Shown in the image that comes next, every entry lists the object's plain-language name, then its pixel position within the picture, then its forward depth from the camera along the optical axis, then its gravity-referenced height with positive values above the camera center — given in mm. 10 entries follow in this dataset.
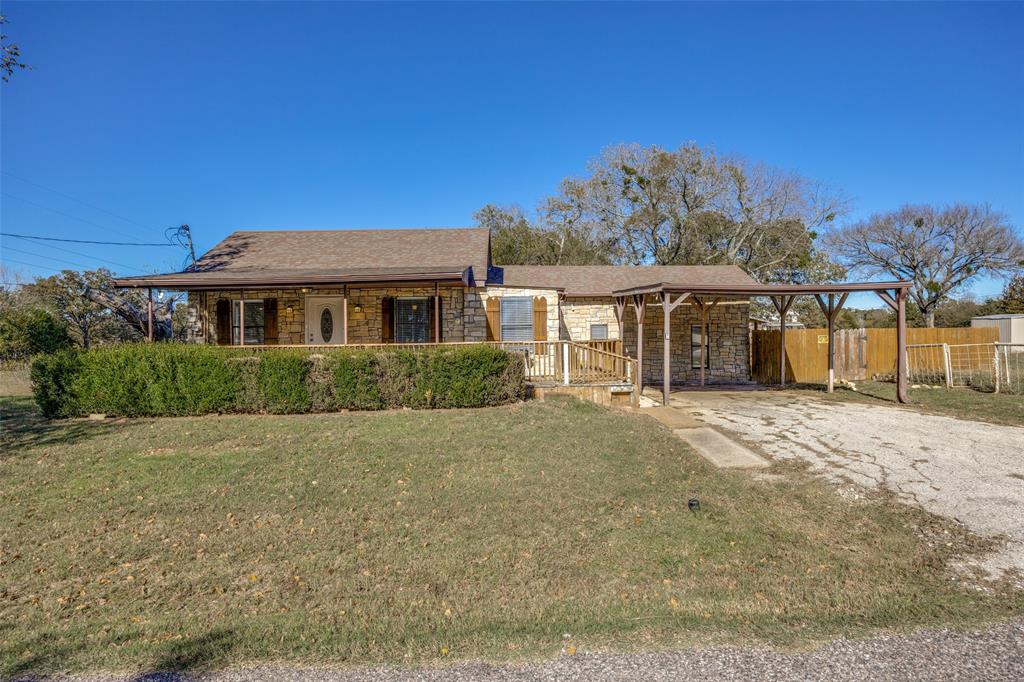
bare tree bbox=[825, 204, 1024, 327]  29797 +4904
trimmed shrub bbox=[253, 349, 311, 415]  9711 -658
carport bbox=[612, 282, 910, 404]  11836 +974
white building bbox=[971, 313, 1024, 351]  24531 +130
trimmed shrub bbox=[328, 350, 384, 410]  9867 -652
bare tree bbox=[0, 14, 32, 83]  9531 +5331
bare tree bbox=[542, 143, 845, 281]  28391 +6840
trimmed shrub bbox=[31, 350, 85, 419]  9578 -551
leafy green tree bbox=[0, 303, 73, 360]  16969 +607
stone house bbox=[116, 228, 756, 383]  13227 +1229
